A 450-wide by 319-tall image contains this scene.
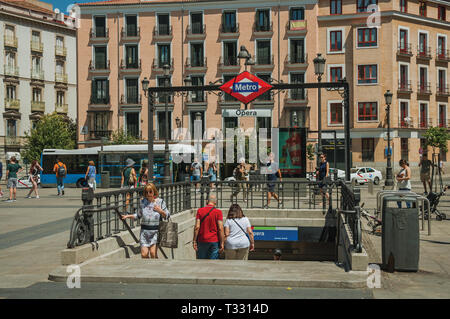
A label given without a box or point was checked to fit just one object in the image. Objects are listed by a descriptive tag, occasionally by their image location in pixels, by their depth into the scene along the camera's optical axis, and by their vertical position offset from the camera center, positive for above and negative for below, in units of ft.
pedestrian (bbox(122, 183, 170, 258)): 31.63 -3.53
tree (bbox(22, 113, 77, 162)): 170.19 +6.82
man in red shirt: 34.94 -4.85
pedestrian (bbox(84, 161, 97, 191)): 70.54 -2.12
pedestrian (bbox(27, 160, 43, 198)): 75.46 -1.61
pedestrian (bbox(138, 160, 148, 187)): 55.16 -1.78
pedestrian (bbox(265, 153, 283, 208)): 52.46 -2.39
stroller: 48.65 -4.26
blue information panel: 52.80 -7.57
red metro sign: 46.19 +6.09
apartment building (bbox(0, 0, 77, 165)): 186.70 +33.35
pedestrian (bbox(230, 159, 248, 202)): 53.70 -2.60
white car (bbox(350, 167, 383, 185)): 126.00 -4.46
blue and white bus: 118.01 -0.29
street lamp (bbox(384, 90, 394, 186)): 100.09 -3.05
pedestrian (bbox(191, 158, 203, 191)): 91.37 -2.19
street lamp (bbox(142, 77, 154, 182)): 48.16 +1.72
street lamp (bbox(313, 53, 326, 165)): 66.59 +11.29
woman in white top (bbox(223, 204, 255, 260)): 35.27 -5.18
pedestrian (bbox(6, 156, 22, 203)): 69.82 -1.96
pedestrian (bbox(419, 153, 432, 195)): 60.49 -1.56
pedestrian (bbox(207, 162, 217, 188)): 81.31 -2.32
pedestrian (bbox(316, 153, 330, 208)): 58.13 -1.48
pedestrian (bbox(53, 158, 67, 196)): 83.61 -2.58
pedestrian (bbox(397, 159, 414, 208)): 51.10 -2.13
